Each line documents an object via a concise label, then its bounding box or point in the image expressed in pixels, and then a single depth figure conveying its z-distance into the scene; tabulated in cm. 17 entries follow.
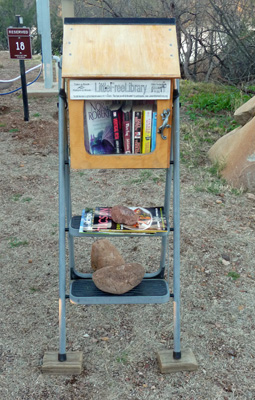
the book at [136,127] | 242
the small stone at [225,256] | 363
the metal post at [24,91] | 706
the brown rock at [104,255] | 325
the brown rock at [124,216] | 248
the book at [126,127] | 244
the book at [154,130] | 242
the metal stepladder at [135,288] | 241
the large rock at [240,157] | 483
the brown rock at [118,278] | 252
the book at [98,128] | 242
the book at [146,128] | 241
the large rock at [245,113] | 537
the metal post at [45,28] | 791
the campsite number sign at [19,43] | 681
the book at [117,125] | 245
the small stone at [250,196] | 471
